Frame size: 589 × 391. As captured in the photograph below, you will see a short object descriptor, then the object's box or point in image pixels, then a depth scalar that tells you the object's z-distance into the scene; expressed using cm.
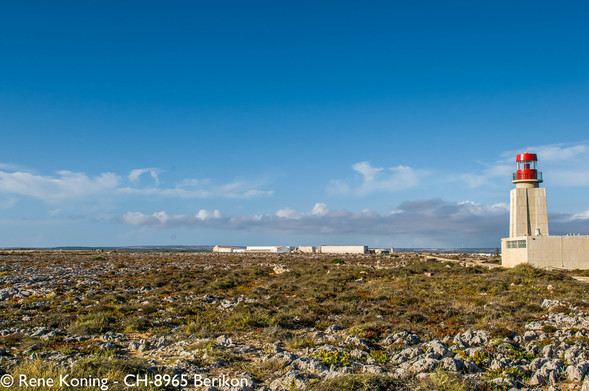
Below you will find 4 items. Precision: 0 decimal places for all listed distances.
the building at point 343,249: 12788
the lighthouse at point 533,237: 3875
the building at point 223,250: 14232
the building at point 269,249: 13462
